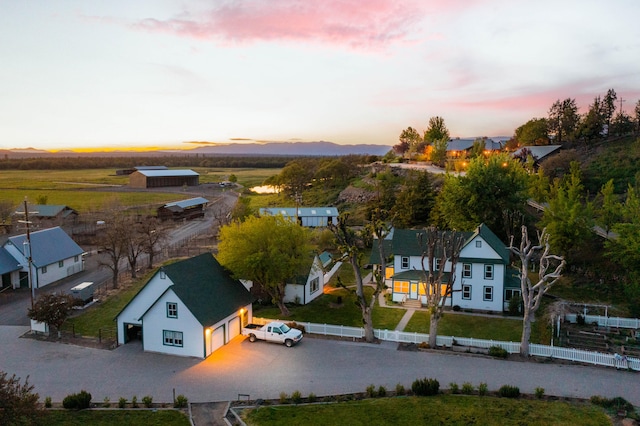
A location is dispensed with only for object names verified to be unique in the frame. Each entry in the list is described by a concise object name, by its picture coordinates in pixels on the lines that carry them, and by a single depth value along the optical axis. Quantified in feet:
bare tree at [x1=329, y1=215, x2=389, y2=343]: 95.04
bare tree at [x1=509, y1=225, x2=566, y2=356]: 84.89
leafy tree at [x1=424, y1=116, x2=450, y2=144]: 429.79
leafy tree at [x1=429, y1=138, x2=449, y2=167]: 342.44
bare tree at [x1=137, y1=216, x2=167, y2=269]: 154.30
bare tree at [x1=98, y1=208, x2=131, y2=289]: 135.95
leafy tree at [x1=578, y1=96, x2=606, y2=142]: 284.41
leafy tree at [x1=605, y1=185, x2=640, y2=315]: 107.45
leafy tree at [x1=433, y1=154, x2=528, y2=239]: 174.50
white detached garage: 88.53
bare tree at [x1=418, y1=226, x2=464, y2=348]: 90.79
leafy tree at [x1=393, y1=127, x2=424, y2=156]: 461.37
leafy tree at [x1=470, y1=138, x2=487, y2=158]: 334.85
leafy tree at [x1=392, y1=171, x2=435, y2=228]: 223.30
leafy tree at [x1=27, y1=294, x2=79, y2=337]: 95.91
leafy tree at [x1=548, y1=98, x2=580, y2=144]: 320.29
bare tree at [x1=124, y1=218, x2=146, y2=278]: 145.38
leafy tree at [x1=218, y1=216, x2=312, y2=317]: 107.04
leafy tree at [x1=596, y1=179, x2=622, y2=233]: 148.33
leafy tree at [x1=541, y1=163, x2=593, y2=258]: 140.36
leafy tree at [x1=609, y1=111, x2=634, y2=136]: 287.89
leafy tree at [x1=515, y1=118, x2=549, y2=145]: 330.54
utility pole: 113.39
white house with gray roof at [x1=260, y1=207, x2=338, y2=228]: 250.78
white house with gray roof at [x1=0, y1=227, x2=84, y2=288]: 134.92
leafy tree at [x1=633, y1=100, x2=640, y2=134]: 295.93
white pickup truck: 92.22
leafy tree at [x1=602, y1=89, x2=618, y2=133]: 308.36
